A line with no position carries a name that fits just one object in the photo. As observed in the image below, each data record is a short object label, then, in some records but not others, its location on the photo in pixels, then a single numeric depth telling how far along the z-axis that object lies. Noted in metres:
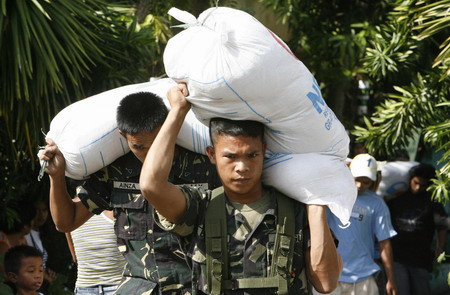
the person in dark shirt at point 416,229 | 15.02
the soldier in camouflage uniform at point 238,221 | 6.38
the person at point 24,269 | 12.21
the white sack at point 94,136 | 7.56
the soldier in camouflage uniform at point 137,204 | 7.48
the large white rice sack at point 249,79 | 6.23
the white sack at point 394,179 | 16.20
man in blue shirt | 13.36
